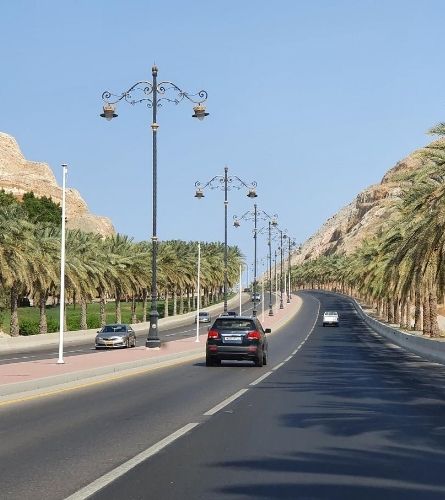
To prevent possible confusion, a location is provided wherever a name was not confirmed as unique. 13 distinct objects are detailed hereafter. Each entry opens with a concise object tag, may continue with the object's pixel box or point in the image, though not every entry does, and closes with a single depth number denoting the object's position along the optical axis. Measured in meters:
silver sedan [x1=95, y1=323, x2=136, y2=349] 48.53
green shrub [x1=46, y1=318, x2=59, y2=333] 83.28
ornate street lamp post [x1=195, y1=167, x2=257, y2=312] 49.75
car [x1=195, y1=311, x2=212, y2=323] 97.81
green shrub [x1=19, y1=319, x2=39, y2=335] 80.12
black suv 30.23
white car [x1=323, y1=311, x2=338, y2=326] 90.56
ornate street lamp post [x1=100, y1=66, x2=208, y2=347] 36.06
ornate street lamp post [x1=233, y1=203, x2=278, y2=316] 65.09
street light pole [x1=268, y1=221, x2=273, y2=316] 87.12
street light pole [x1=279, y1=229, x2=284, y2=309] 94.66
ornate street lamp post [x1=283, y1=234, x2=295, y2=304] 101.75
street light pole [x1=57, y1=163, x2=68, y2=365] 27.00
